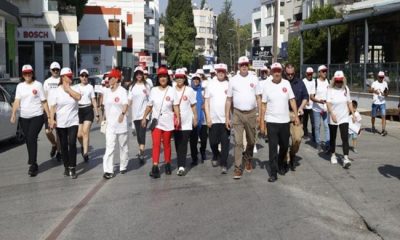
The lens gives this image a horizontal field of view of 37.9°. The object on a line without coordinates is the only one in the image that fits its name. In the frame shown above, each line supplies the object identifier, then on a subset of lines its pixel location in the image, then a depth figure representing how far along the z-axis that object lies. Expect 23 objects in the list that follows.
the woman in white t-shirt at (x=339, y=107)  10.35
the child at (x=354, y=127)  12.35
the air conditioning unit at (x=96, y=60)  59.20
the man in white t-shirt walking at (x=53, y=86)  11.02
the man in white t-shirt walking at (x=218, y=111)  9.84
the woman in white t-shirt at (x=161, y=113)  9.38
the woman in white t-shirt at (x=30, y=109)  9.88
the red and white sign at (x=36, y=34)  42.38
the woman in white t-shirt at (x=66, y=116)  9.45
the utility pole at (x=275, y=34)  31.04
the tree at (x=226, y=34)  142.88
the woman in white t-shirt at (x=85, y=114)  11.26
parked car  13.57
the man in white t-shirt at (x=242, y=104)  9.27
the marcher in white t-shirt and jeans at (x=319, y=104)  12.73
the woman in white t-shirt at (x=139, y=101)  11.05
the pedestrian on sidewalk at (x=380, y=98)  16.06
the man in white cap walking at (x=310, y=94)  13.35
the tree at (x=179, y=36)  88.50
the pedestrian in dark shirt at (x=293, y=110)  9.73
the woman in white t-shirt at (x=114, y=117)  9.36
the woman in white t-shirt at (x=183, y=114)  9.59
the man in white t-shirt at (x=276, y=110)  9.01
